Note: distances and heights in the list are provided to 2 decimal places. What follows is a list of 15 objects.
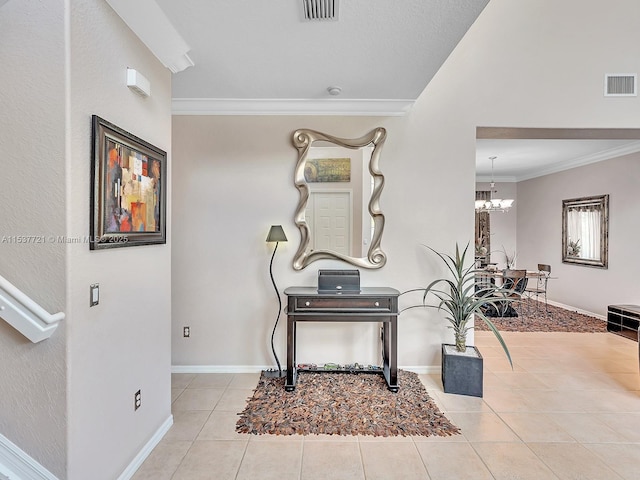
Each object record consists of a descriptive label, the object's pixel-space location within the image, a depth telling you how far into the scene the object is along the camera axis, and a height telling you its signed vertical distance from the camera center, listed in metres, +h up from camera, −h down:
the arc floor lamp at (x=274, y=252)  3.03 -0.16
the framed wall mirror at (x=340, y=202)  3.21 +0.34
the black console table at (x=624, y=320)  4.33 -1.15
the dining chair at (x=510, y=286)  5.18 -0.85
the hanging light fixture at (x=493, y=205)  6.23 +0.61
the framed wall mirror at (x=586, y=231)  5.29 +0.10
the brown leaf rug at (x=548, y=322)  4.81 -1.35
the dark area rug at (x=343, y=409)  2.31 -1.35
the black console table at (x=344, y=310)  2.82 -0.64
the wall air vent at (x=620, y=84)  3.26 +1.52
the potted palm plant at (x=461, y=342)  2.83 -0.97
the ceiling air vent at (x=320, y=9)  1.79 +1.28
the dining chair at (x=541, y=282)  5.45 -0.91
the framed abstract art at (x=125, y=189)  1.55 +0.26
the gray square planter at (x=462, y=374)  2.82 -1.20
